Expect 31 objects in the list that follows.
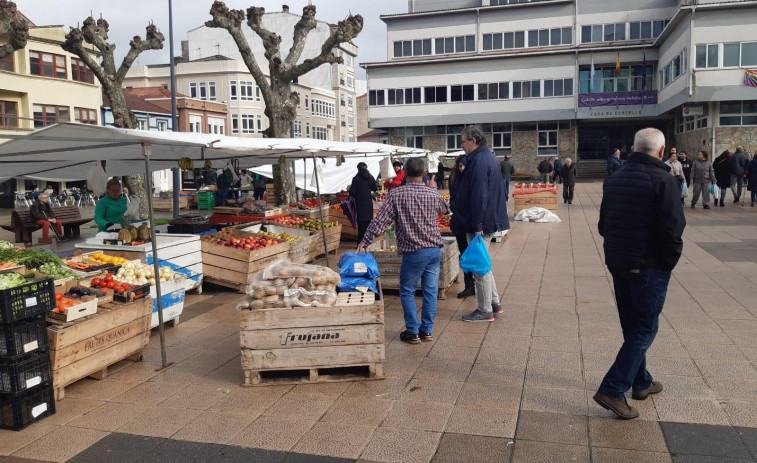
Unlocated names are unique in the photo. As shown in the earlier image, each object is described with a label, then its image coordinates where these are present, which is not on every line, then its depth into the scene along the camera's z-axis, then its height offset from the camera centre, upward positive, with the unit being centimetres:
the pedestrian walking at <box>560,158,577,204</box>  2303 -36
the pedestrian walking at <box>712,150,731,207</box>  1958 -25
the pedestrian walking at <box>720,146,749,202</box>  1936 -1
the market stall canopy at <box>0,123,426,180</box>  567 +41
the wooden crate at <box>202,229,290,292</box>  895 -123
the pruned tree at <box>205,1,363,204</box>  1841 +362
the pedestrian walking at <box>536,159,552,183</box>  3422 +16
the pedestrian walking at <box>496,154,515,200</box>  2640 +17
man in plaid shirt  589 -53
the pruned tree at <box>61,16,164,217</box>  1745 +327
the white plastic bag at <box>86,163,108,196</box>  990 +7
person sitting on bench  1549 -73
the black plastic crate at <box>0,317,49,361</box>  442 -110
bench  1554 -103
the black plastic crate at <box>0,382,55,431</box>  441 -161
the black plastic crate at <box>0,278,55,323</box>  437 -83
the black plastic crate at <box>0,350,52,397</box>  441 -136
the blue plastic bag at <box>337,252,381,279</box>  586 -86
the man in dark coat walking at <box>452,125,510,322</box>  653 -28
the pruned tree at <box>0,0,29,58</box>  1581 +405
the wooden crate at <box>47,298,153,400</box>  497 -135
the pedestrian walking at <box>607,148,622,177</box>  1902 +21
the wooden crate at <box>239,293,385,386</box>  513 -134
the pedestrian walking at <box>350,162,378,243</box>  1214 -41
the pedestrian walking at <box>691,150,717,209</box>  1856 -31
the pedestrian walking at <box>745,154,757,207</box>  1894 -39
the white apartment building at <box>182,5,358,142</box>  6712 +1307
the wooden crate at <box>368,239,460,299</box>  823 -126
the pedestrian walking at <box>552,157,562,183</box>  3533 -14
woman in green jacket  980 -40
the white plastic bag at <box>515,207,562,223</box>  1775 -129
